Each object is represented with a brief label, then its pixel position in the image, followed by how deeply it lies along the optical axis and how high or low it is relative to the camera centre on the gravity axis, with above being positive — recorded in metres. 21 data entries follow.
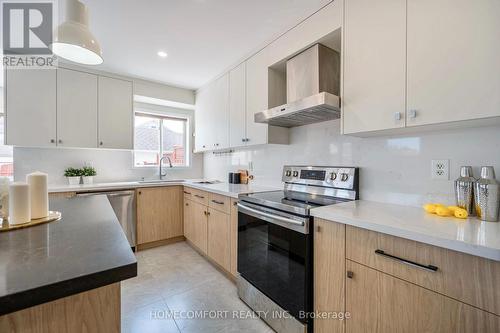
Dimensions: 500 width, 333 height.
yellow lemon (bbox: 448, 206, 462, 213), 1.14 -0.22
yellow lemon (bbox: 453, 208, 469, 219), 1.09 -0.24
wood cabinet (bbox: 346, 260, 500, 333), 0.81 -0.60
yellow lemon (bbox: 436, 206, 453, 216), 1.15 -0.24
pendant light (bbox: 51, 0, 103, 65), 1.17 +0.70
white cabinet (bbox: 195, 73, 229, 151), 2.80 +0.70
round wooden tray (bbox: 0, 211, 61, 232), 0.88 -0.25
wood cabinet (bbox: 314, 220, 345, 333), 1.20 -0.61
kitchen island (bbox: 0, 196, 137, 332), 0.49 -0.27
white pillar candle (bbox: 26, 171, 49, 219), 0.98 -0.13
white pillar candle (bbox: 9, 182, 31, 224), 0.89 -0.16
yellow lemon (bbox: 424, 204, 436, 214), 1.21 -0.24
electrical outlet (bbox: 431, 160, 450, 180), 1.29 -0.02
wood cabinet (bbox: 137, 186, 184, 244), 2.87 -0.66
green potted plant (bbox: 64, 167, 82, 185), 2.78 -0.13
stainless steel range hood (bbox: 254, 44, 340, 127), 1.70 +0.68
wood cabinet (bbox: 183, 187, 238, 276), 2.06 -0.66
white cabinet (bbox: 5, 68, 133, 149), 2.41 +0.67
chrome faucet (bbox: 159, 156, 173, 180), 3.53 +0.02
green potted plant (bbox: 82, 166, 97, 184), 2.87 -0.12
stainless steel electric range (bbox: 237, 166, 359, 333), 1.35 -0.55
